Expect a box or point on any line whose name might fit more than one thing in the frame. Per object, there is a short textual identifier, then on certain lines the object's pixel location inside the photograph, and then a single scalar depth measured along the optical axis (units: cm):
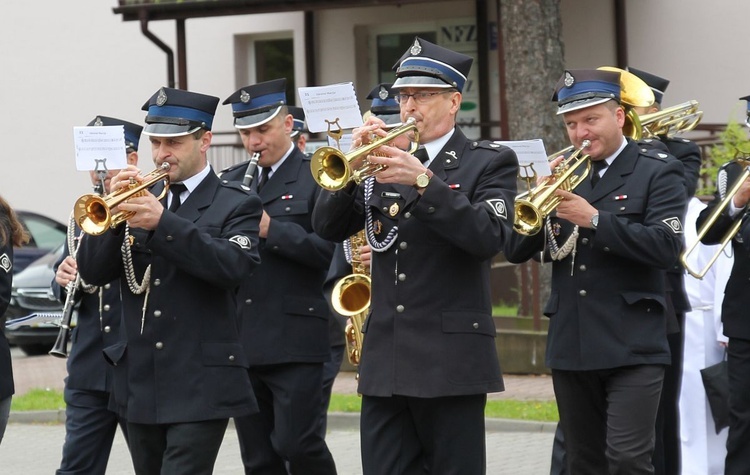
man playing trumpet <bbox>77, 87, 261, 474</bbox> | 1000
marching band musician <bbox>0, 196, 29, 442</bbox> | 1145
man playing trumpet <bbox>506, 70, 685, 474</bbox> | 1087
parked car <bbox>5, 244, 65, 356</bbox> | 2800
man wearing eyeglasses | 985
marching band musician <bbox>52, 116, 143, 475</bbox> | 1246
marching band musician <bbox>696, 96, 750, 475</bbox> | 1247
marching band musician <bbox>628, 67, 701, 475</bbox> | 1304
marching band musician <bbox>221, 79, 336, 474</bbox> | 1267
